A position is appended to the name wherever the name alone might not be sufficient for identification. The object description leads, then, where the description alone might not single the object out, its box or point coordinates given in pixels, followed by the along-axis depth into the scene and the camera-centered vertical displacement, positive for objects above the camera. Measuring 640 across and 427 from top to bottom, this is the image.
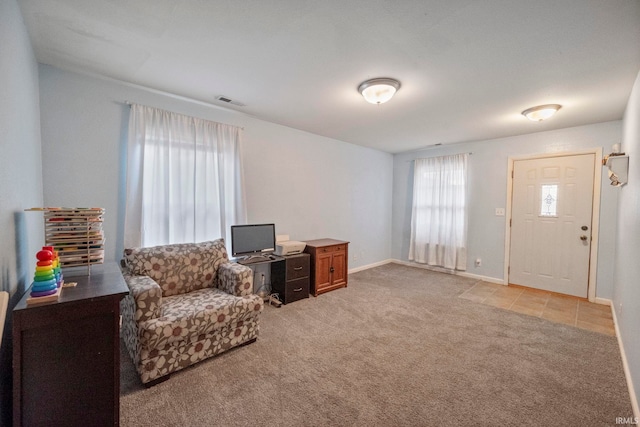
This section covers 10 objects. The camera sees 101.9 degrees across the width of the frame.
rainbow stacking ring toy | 1.22 -0.37
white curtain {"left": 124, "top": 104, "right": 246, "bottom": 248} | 2.61 +0.26
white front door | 3.70 -0.23
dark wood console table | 1.17 -0.77
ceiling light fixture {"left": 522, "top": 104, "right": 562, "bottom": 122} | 2.91 +1.10
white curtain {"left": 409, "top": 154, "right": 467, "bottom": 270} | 4.79 -0.13
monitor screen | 3.17 -0.45
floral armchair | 1.85 -0.86
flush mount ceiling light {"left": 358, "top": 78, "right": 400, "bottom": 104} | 2.38 +1.09
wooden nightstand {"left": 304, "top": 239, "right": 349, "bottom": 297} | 3.76 -0.91
